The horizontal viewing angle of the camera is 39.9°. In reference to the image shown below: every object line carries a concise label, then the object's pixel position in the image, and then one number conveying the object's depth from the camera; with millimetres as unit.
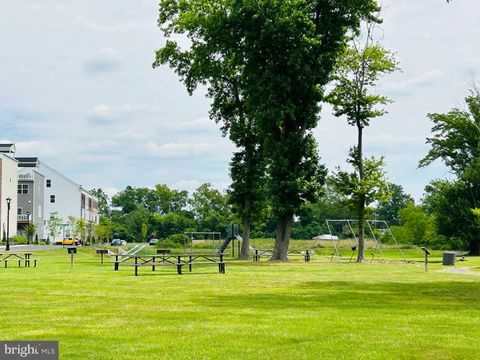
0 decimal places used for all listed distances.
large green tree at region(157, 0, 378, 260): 36375
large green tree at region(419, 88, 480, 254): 60219
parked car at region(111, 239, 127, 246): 88125
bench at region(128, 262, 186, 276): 25703
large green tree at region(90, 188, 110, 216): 145500
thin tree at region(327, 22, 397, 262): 41844
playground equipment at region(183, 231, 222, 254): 93388
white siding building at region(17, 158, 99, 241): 102250
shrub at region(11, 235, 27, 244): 76062
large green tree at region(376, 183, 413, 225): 147125
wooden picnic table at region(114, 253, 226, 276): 25841
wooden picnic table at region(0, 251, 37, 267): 32959
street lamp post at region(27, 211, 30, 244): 80312
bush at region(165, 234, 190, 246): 72725
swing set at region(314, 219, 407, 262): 46756
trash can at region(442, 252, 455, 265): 37062
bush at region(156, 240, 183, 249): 68125
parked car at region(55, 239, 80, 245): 87375
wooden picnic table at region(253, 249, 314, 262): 41781
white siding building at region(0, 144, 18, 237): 78188
